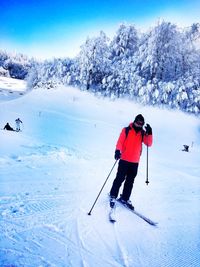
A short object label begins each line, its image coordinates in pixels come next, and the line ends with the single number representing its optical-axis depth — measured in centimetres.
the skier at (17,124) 1282
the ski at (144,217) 372
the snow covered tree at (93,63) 2771
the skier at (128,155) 418
